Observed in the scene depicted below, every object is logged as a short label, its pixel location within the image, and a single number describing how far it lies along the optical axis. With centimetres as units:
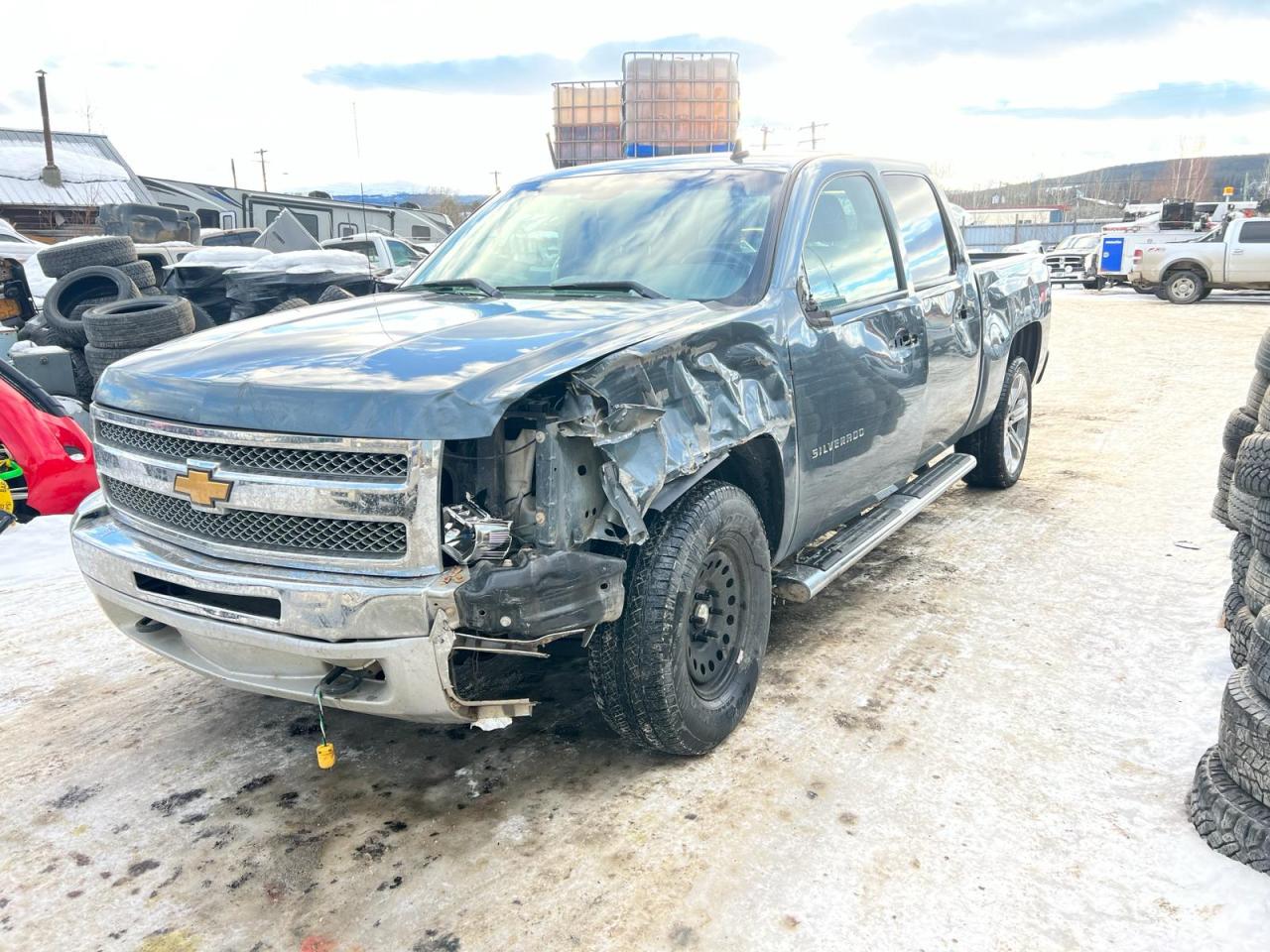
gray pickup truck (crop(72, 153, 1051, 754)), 237
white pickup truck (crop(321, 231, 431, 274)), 1355
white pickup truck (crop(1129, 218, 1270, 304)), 1933
